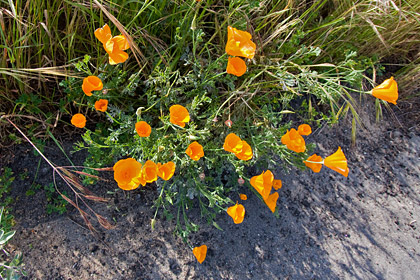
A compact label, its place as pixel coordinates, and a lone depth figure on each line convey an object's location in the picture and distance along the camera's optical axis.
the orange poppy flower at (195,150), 1.34
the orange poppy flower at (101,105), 1.41
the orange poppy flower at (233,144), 1.34
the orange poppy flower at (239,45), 1.34
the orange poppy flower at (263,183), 1.43
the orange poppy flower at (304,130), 1.54
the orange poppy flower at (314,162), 1.56
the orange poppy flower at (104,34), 1.31
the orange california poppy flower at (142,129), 1.29
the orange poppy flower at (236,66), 1.40
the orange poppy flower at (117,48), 1.30
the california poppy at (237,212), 1.44
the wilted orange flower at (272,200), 1.57
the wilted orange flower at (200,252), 1.52
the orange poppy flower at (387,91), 1.42
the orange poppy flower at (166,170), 1.33
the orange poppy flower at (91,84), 1.32
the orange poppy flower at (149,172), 1.31
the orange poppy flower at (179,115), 1.34
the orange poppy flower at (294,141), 1.40
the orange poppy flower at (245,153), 1.34
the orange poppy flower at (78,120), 1.40
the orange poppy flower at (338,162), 1.45
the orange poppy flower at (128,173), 1.29
